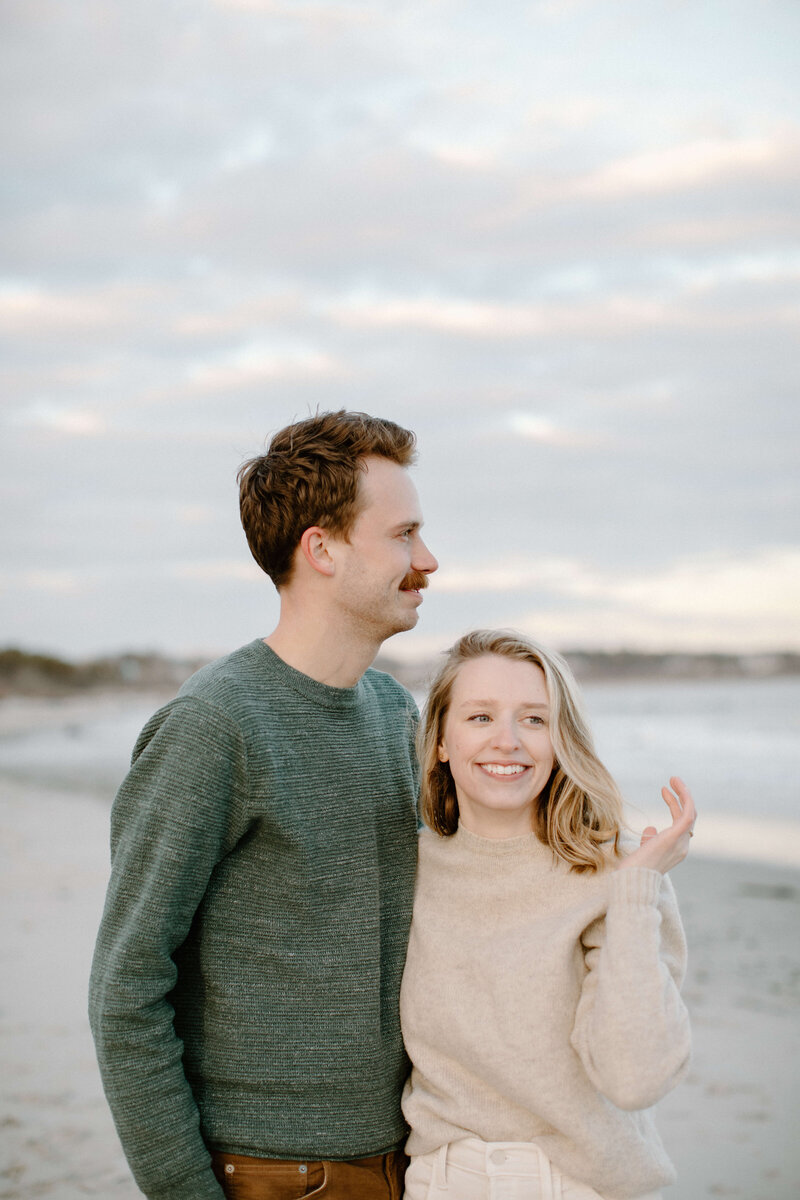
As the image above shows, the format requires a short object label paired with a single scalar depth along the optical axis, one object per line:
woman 2.02
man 2.03
